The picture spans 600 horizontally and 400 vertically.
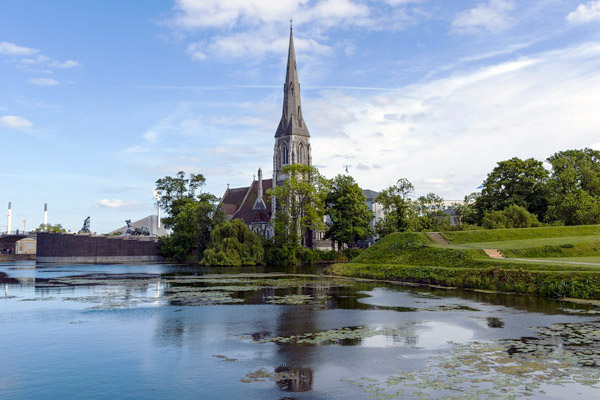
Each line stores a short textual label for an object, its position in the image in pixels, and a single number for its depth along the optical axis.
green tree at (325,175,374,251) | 82.69
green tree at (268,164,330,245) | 82.56
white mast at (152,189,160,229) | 109.41
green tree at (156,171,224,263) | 87.69
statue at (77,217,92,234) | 125.12
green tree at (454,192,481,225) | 69.44
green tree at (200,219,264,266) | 74.56
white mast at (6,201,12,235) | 171.18
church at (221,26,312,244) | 114.53
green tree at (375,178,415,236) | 73.31
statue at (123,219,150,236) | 116.44
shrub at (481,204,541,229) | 57.75
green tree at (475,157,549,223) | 65.75
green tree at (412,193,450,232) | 72.75
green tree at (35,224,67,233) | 155.12
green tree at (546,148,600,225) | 58.06
